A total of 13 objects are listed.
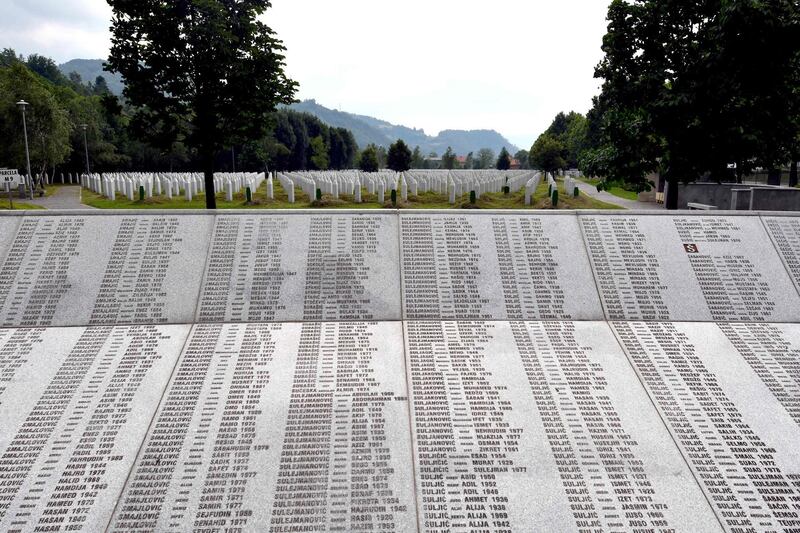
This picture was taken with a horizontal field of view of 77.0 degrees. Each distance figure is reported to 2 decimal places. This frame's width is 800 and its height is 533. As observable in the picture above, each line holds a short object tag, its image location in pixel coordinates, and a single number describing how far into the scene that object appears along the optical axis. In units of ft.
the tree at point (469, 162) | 595.88
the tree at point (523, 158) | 497.46
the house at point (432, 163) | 529.36
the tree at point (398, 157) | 233.96
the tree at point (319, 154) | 293.64
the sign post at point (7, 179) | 77.20
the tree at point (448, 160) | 412.98
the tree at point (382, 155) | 380.78
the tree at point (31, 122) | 132.36
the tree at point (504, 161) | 352.08
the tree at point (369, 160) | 282.36
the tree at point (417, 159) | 418.72
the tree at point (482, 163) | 622.95
